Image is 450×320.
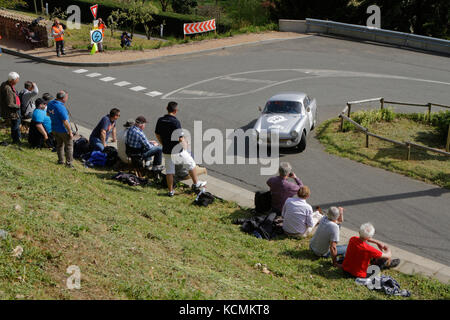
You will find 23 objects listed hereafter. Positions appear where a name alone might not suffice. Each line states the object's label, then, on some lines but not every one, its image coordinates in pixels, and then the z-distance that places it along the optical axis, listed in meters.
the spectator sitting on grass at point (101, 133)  13.50
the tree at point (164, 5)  45.61
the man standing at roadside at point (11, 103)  12.84
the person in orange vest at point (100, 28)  26.62
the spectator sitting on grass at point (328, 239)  9.16
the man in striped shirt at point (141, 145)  12.33
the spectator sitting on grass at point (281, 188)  10.73
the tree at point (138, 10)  31.60
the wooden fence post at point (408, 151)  14.97
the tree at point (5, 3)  28.37
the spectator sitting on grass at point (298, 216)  10.02
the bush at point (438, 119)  16.94
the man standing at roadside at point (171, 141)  11.54
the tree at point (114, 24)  30.06
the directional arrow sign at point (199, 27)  30.39
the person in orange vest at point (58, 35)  25.27
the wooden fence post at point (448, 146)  15.83
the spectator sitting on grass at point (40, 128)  12.92
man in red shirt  8.60
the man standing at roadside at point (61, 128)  11.61
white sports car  15.38
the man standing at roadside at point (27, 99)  14.24
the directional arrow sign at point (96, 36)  26.16
